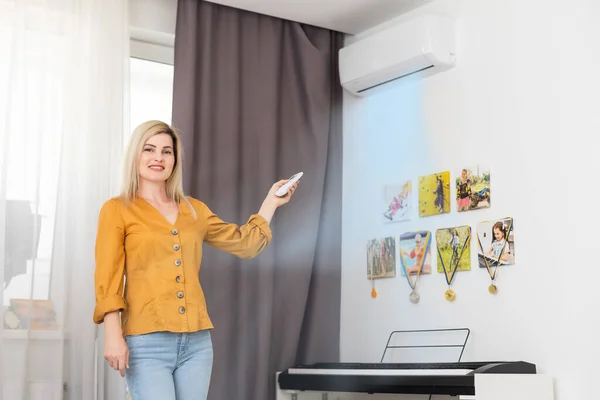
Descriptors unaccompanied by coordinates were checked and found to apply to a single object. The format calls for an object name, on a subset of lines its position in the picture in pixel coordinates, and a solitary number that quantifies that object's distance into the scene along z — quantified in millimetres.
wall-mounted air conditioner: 3115
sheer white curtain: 2833
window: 3402
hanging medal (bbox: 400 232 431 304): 3178
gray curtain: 3307
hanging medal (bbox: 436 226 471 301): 3000
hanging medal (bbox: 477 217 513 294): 2840
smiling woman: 2205
